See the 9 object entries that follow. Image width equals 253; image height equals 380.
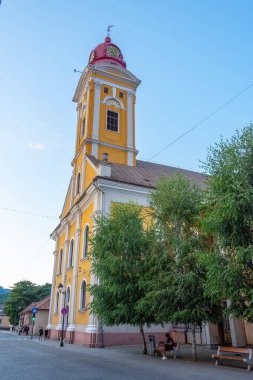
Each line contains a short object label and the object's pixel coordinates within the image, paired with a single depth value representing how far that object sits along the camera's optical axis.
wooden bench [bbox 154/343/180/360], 14.73
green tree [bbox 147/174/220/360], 13.84
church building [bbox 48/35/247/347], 24.27
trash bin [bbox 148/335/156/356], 16.19
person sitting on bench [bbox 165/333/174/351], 15.90
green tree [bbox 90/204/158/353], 15.98
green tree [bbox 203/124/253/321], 11.79
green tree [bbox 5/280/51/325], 64.17
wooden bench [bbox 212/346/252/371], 11.50
